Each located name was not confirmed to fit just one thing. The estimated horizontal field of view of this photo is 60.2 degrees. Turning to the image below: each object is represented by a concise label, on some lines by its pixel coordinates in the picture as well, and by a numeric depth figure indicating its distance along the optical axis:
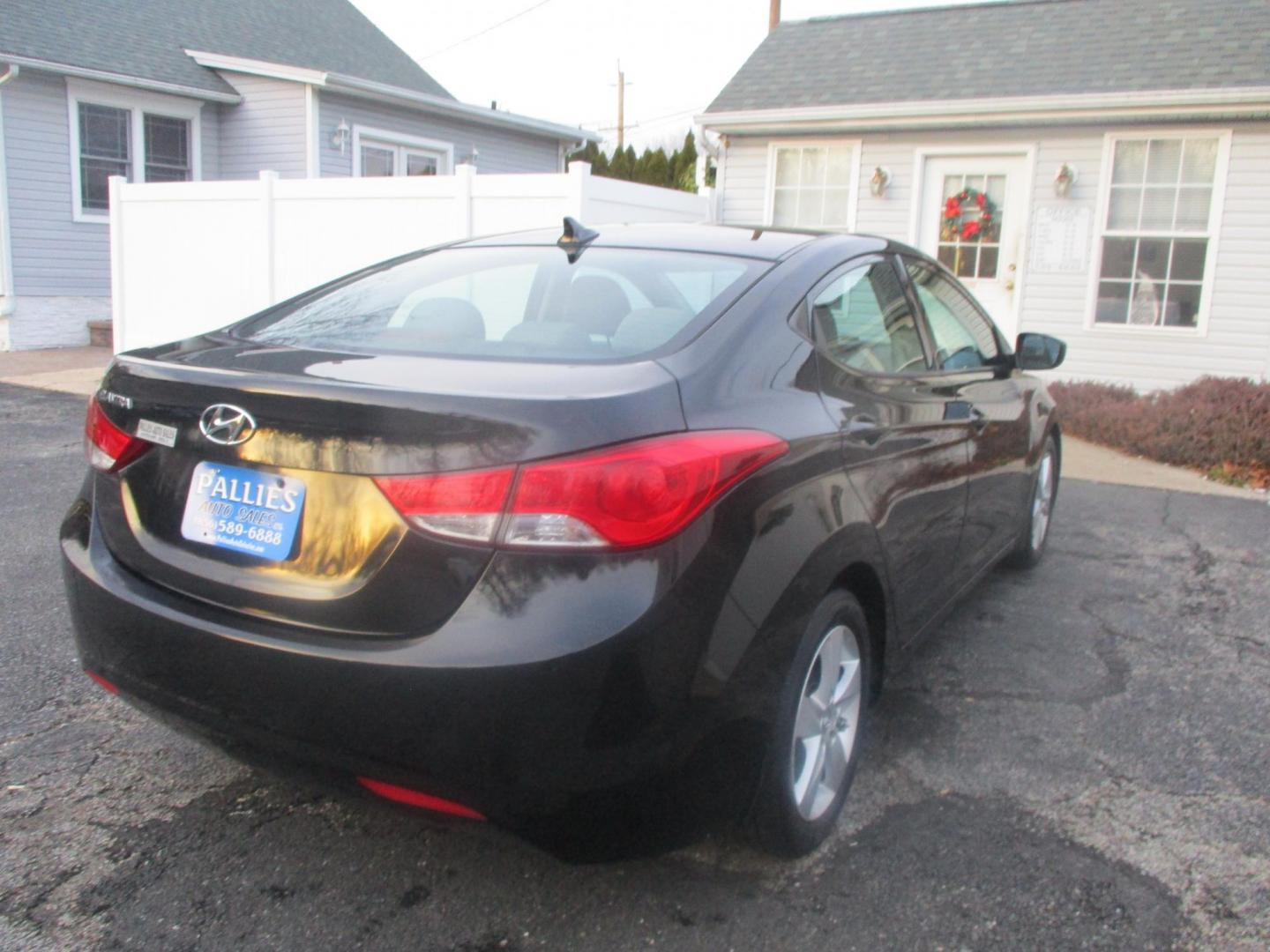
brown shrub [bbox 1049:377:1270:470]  7.82
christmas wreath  11.09
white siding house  10.10
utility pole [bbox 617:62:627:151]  47.47
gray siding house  13.70
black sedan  1.99
